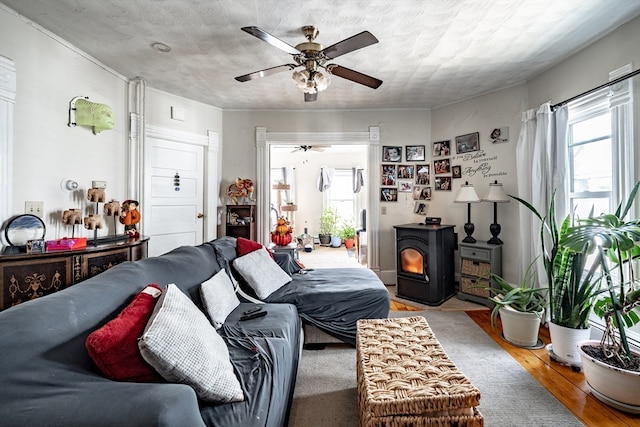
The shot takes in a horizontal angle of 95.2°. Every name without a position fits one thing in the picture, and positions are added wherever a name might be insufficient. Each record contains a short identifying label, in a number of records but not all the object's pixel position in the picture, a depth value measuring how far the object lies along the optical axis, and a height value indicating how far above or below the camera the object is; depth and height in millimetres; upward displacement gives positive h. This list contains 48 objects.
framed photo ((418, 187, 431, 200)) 4281 +298
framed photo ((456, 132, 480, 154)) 3766 +933
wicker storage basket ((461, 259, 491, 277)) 3381 -645
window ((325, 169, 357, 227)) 8117 +503
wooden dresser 1941 -420
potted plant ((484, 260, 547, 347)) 2414 -842
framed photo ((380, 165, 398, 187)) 4344 +561
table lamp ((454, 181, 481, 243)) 3529 +174
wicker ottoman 1193 -754
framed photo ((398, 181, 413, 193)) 4355 +406
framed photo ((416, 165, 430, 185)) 4301 +566
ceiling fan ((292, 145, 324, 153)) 6102 +1444
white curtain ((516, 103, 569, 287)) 2697 +454
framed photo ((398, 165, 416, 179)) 4340 +628
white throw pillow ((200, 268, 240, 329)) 1760 -549
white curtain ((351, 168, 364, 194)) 7930 +901
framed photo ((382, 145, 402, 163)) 4336 +894
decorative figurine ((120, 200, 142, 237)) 2977 -35
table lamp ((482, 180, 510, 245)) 3354 +157
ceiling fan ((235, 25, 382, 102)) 2012 +1125
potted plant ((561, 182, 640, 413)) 1661 -661
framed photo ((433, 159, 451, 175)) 4090 +669
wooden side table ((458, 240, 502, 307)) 3365 -631
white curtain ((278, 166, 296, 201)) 8023 +962
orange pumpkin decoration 3856 -278
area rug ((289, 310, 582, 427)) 1652 -1145
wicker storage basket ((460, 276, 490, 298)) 3404 -884
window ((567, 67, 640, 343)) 2170 +525
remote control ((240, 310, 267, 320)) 1909 -677
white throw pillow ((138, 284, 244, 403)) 982 -501
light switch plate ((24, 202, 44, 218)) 2342 +36
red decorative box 2215 -247
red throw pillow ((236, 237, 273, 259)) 2607 -306
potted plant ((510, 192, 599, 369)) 2078 -629
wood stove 3480 -611
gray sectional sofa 744 -496
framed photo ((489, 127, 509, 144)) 3490 +950
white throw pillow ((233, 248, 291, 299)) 2328 -496
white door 3656 +246
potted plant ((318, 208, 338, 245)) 7918 -337
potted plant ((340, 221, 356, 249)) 7434 -551
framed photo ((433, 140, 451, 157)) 4090 +926
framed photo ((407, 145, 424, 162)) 4324 +906
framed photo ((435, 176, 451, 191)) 4094 +429
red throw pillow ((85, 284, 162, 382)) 943 -455
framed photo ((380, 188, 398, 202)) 4352 +279
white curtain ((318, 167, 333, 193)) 7961 +931
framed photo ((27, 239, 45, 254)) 2109 -247
